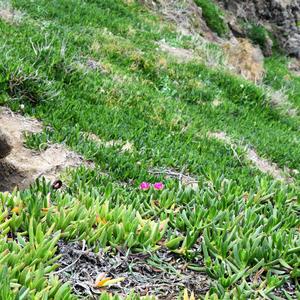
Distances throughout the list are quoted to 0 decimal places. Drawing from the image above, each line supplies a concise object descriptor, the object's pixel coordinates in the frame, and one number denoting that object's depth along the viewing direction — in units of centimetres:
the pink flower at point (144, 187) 379
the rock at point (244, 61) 1328
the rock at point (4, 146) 548
